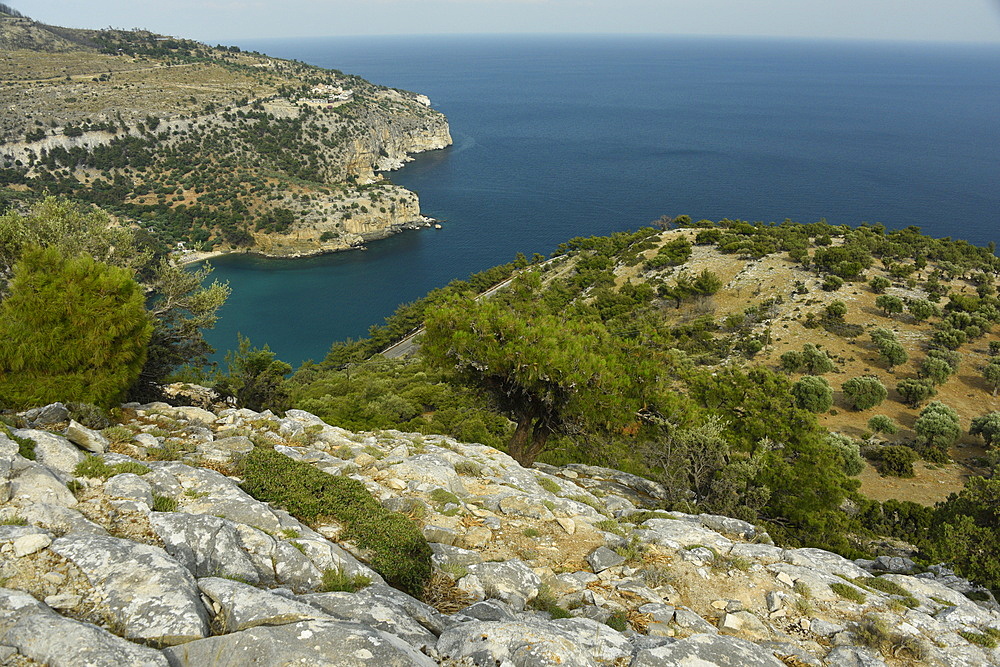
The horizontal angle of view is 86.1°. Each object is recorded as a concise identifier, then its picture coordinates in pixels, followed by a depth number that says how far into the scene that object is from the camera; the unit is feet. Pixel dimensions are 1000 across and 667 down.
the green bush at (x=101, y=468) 23.66
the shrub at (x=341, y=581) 19.88
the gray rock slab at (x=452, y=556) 24.75
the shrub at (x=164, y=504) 22.35
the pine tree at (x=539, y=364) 45.80
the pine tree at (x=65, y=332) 34.91
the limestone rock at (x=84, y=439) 28.35
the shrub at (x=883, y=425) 75.05
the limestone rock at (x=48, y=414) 31.24
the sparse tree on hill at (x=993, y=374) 83.96
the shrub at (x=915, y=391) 81.51
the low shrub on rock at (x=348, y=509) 22.72
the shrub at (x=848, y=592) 25.84
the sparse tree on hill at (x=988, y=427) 70.79
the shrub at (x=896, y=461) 66.03
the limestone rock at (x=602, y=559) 27.02
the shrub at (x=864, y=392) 80.94
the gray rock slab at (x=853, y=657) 21.13
